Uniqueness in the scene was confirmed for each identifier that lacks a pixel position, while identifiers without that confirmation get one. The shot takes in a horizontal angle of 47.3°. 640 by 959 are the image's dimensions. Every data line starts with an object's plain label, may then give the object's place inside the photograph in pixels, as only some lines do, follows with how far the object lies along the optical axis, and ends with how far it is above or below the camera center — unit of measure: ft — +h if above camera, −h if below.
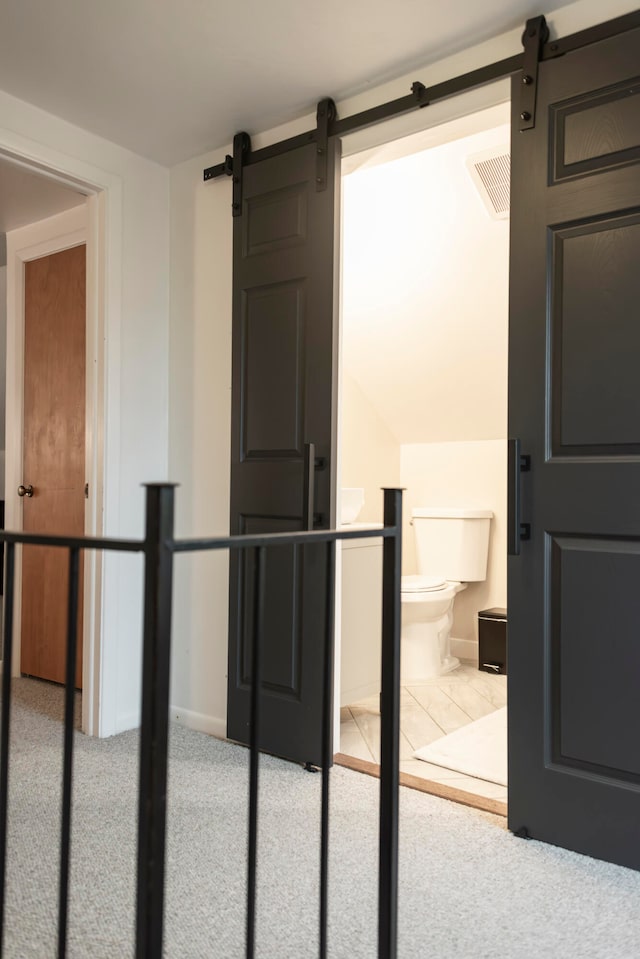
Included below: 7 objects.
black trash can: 12.41 -2.69
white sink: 10.32 -0.29
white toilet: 12.09 -1.66
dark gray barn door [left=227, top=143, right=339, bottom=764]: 8.29 +0.76
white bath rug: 8.11 -3.18
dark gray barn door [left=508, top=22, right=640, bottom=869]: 6.18 +0.28
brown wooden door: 11.51 +0.68
